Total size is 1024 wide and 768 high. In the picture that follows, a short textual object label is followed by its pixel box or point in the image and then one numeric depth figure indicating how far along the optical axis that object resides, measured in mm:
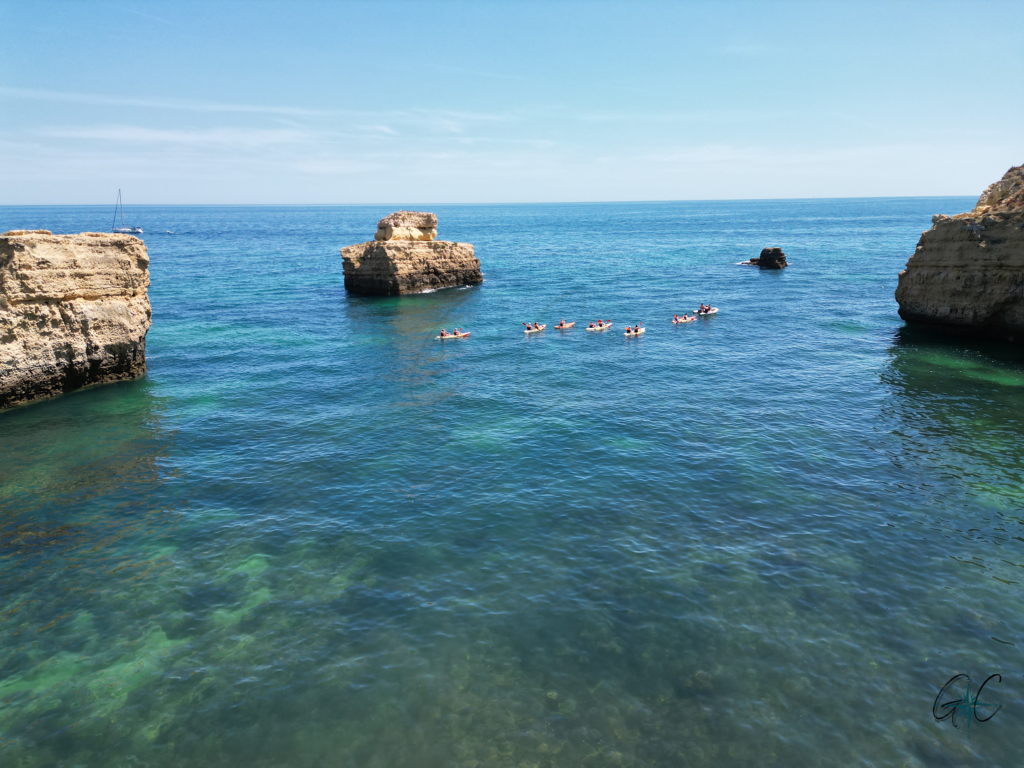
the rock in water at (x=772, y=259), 92431
